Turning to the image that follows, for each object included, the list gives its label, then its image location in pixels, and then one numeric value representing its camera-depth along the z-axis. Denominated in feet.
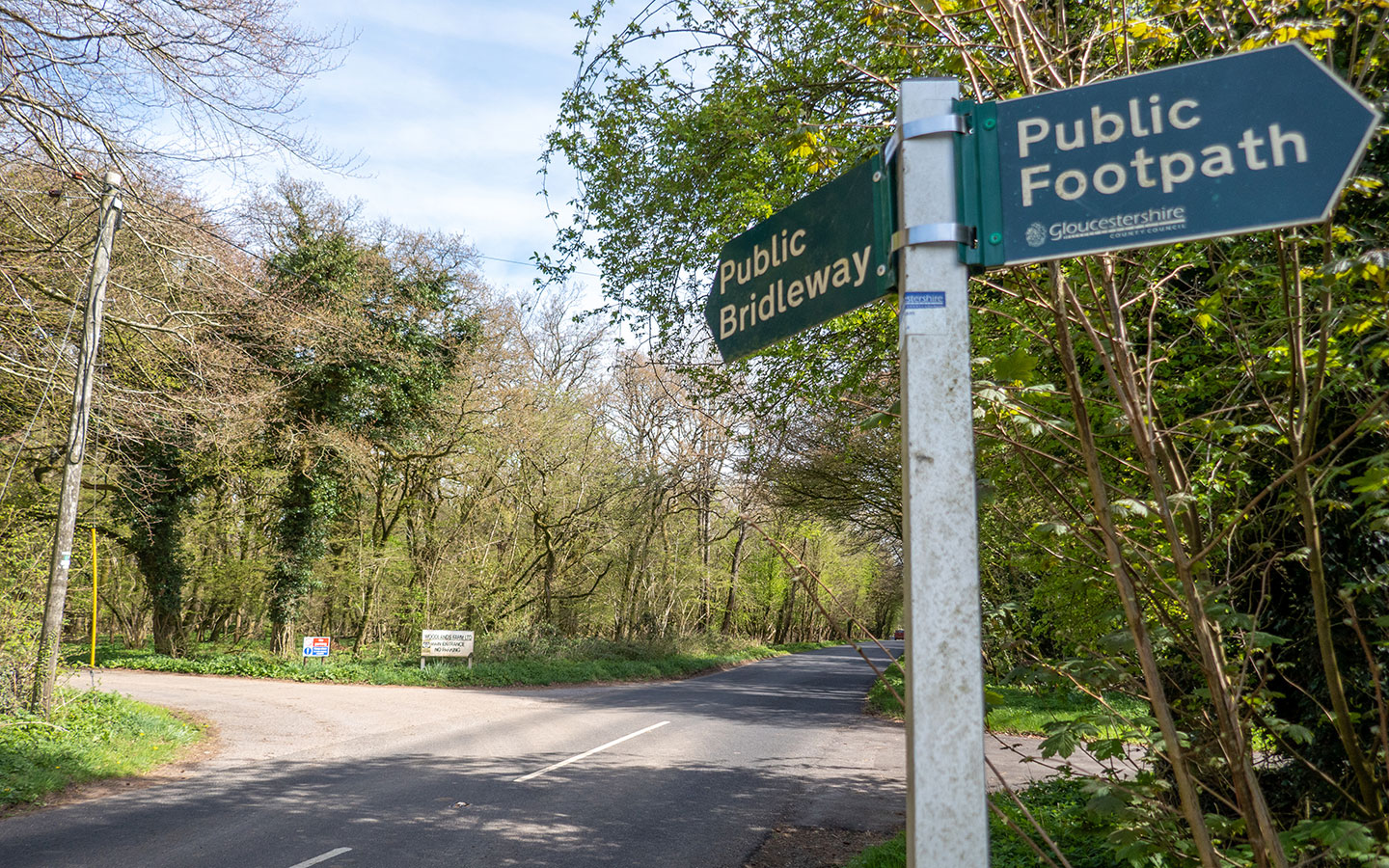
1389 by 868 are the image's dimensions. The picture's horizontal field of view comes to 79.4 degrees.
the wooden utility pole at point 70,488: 32.86
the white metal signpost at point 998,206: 3.55
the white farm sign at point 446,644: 64.80
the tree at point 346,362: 64.08
